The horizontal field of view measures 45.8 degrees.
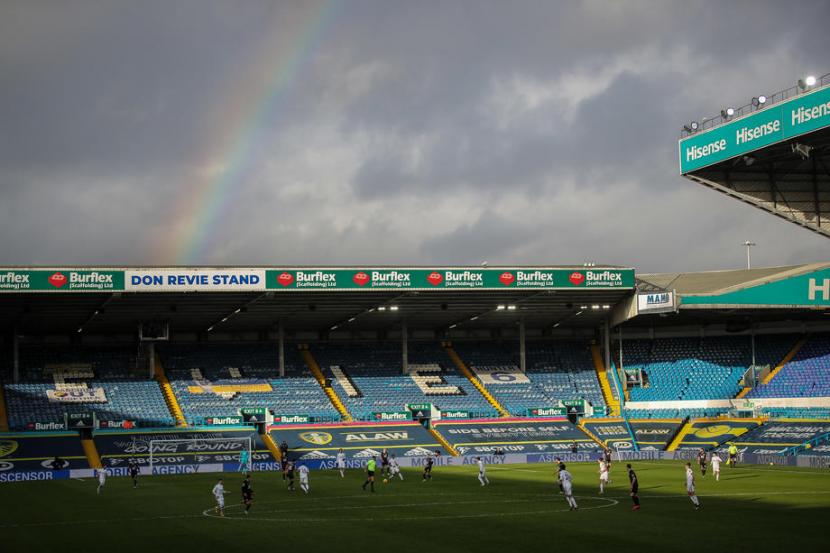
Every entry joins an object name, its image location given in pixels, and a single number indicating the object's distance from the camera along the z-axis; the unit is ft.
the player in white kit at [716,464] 180.45
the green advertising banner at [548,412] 283.79
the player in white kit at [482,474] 179.08
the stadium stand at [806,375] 262.67
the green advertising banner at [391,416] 271.69
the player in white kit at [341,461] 207.90
